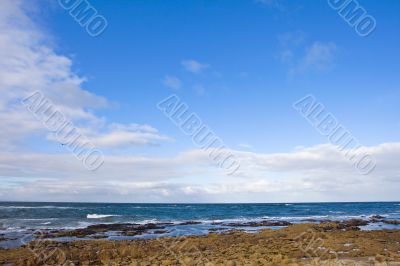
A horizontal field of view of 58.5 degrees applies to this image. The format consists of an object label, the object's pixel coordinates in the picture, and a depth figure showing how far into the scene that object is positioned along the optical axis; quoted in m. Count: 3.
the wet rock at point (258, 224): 47.17
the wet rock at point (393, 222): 47.18
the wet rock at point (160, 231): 38.16
